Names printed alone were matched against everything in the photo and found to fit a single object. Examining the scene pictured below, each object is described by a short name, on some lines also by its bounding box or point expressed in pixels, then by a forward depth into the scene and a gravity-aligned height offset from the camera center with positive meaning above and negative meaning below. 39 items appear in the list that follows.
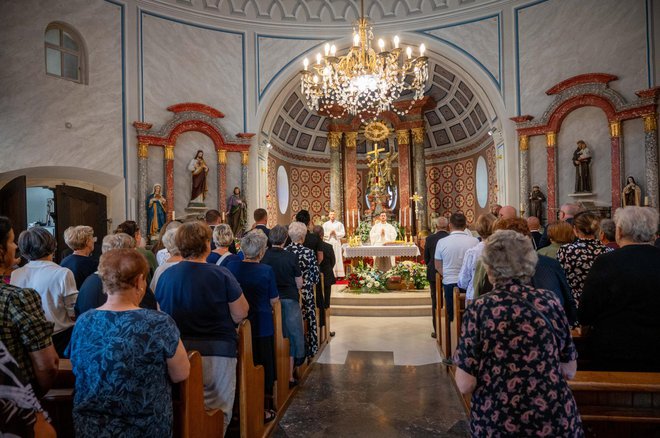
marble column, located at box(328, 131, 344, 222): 15.09 +1.62
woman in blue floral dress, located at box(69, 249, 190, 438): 1.90 -0.52
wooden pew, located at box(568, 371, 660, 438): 2.32 -0.93
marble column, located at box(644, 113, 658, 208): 9.02 +1.18
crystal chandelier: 7.88 +2.54
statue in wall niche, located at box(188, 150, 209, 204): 11.06 +1.20
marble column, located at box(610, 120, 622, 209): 9.54 +1.13
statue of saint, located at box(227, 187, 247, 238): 11.30 +0.34
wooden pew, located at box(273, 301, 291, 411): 3.87 -1.17
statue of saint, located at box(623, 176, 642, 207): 9.08 +0.48
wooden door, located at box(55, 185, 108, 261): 9.01 +0.37
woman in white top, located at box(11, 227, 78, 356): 3.11 -0.30
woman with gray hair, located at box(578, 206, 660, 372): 2.52 -0.43
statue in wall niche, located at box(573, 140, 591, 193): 10.02 +1.07
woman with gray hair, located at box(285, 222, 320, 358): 4.92 -0.54
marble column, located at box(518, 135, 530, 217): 10.75 +1.15
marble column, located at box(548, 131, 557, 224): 10.39 +1.03
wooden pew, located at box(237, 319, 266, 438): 2.99 -1.06
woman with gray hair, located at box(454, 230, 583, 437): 1.83 -0.51
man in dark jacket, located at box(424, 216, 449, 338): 6.12 -0.29
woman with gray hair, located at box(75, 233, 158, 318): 2.87 -0.40
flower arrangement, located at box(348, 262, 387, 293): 9.23 -1.10
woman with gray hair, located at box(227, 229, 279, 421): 3.56 -0.45
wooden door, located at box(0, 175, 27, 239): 7.74 +0.43
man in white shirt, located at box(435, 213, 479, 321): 5.07 -0.32
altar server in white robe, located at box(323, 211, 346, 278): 11.31 -0.27
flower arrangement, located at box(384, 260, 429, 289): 9.56 -1.01
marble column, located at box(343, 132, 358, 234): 15.10 +1.58
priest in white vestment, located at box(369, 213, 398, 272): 10.49 -0.23
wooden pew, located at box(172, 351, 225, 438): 2.20 -0.83
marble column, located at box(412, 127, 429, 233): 14.53 +1.59
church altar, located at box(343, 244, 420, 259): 9.72 -0.54
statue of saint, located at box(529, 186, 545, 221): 10.48 +0.42
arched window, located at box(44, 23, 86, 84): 9.45 +3.53
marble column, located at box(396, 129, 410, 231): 14.83 +1.74
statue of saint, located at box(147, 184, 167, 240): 10.38 +0.38
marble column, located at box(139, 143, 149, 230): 10.44 +1.03
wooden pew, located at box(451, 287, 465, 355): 4.41 -0.81
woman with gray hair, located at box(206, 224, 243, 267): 4.19 -0.13
